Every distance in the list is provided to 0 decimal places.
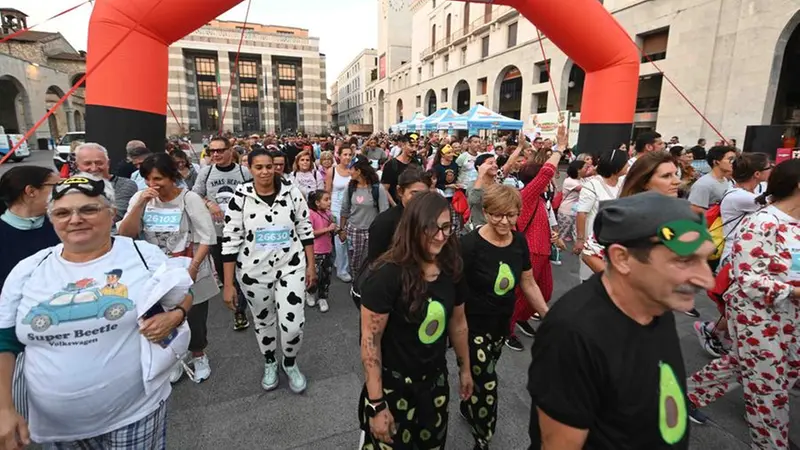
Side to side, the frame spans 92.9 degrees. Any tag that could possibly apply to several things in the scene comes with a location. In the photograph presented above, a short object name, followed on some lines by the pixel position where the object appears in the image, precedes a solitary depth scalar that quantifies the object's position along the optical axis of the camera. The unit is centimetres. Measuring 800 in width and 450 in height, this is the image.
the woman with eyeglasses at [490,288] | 235
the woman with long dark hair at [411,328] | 177
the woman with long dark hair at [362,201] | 462
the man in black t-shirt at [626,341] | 111
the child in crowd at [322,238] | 480
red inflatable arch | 459
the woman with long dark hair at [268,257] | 298
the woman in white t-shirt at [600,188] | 347
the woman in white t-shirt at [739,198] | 317
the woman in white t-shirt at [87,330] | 150
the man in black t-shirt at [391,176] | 457
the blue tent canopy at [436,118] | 1800
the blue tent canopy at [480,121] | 1581
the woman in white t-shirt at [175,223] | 284
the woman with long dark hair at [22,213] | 218
